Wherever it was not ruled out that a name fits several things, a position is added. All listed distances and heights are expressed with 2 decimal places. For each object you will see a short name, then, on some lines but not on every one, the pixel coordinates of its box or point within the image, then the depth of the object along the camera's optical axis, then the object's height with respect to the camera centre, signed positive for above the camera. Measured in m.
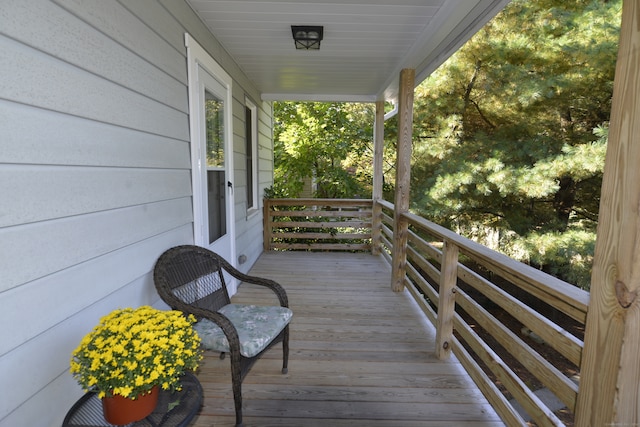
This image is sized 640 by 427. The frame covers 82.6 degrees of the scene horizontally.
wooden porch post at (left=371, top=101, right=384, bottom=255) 5.21 -0.10
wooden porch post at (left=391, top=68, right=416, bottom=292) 3.32 -0.04
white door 2.39 +0.10
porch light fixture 2.64 +0.98
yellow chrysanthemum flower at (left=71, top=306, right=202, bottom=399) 1.05 -0.56
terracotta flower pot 1.08 -0.73
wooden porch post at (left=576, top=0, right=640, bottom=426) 0.89 -0.23
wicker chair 1.63 -0.77
